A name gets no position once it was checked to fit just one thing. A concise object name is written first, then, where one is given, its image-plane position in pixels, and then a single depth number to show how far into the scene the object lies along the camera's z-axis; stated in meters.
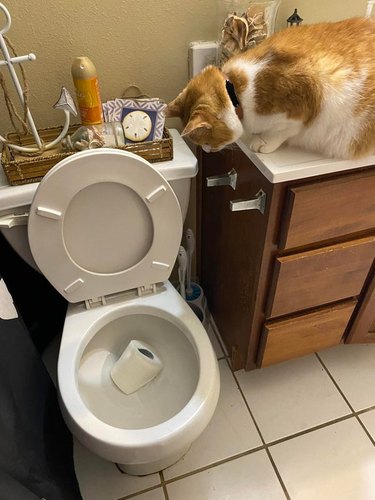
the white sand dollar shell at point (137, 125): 0.83
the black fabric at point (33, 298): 1.04
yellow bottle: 0.79
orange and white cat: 0.68
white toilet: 0.76
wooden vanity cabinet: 0.75
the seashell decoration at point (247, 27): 0.81
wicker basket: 0.78
